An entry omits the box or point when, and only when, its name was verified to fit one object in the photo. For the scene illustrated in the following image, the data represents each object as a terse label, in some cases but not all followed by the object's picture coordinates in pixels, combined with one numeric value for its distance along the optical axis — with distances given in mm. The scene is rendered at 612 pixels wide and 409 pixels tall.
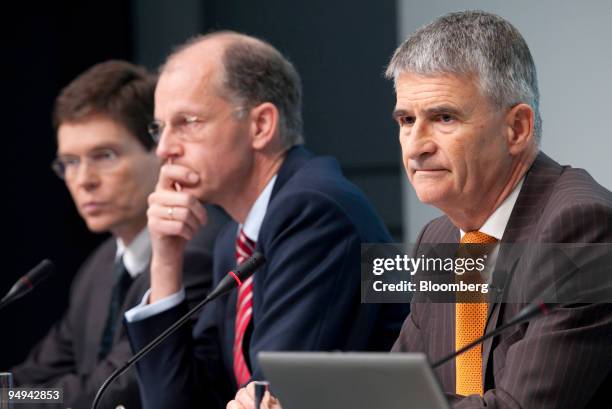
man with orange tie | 3812
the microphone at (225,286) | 4238
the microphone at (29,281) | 4977
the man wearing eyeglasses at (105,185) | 7066
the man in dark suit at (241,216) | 5059
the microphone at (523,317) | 3239
